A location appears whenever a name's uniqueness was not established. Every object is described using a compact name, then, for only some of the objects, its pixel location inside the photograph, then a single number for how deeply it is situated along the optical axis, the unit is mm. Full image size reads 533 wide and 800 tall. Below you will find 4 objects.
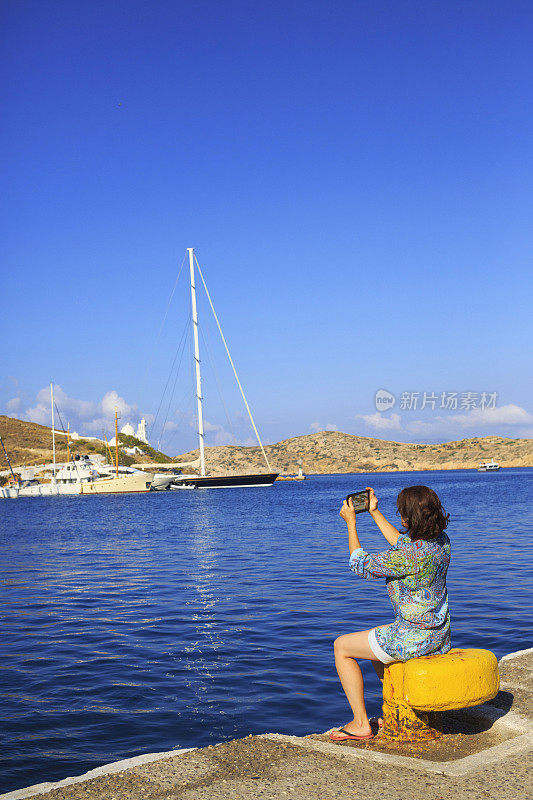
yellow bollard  4703
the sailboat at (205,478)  77312
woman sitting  4805
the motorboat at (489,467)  176875
